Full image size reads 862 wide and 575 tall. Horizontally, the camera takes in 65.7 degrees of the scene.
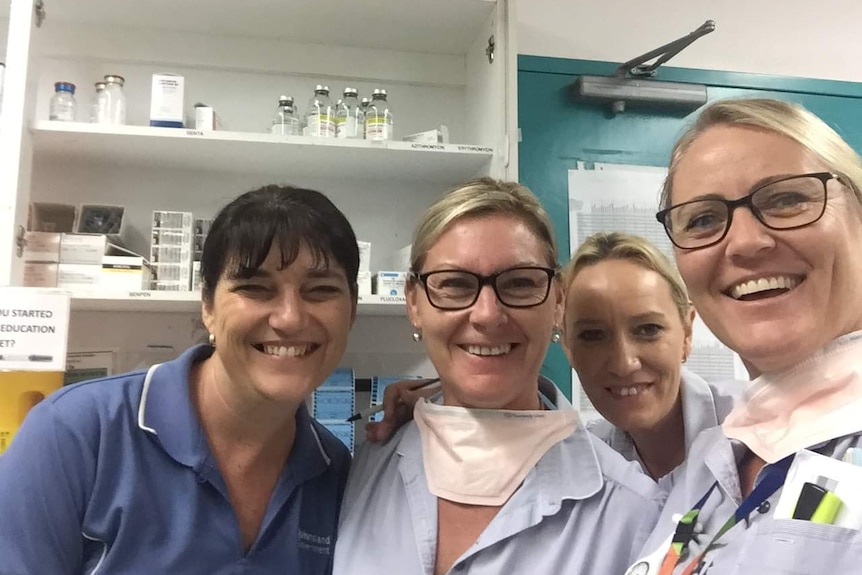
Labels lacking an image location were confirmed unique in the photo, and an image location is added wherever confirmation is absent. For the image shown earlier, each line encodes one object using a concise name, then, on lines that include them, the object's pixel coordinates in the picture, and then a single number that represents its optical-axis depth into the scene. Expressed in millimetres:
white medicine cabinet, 1769
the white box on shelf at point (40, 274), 1635
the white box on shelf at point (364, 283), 1769
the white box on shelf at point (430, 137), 1803
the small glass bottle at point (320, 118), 1799
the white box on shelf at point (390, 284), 1765
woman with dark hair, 1018
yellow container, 1471
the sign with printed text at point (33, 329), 1381
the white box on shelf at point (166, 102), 1722
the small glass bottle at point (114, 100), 1791
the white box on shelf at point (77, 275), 1640
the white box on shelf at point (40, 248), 1640
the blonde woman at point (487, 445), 1047
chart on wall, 2195
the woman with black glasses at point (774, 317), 740
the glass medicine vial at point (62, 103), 1743
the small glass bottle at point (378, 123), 1785
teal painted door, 2178
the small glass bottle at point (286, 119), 1816
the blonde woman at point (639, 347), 1384
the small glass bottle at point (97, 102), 1798
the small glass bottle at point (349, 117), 1837
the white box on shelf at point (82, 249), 1651
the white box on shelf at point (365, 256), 1802
